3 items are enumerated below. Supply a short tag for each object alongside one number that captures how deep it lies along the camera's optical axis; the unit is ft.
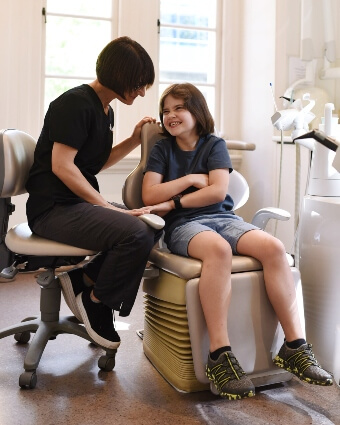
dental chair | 5.75
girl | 5.61
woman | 6.09
